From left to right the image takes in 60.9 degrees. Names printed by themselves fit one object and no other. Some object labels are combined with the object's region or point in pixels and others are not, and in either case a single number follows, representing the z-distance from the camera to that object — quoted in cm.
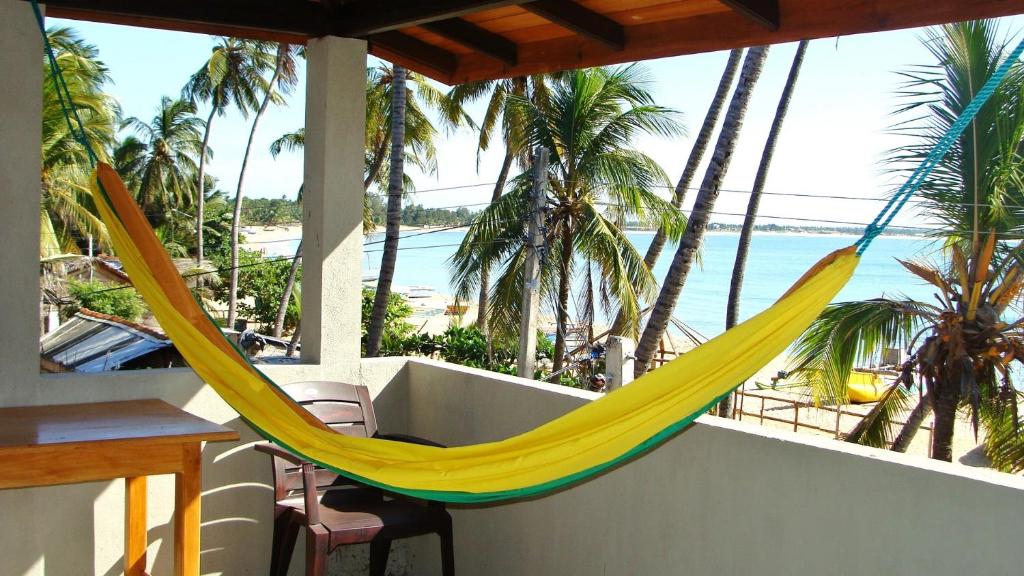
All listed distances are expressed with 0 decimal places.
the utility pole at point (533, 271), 698
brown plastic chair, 253
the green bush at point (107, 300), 1997
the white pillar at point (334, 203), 320
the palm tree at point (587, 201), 1125
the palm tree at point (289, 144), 2341
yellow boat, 1867
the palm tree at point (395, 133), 1084
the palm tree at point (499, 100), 1538
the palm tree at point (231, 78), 2336
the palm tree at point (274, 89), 2064
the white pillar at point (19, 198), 259
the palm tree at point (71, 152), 1577
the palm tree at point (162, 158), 3112
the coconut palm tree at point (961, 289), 538
